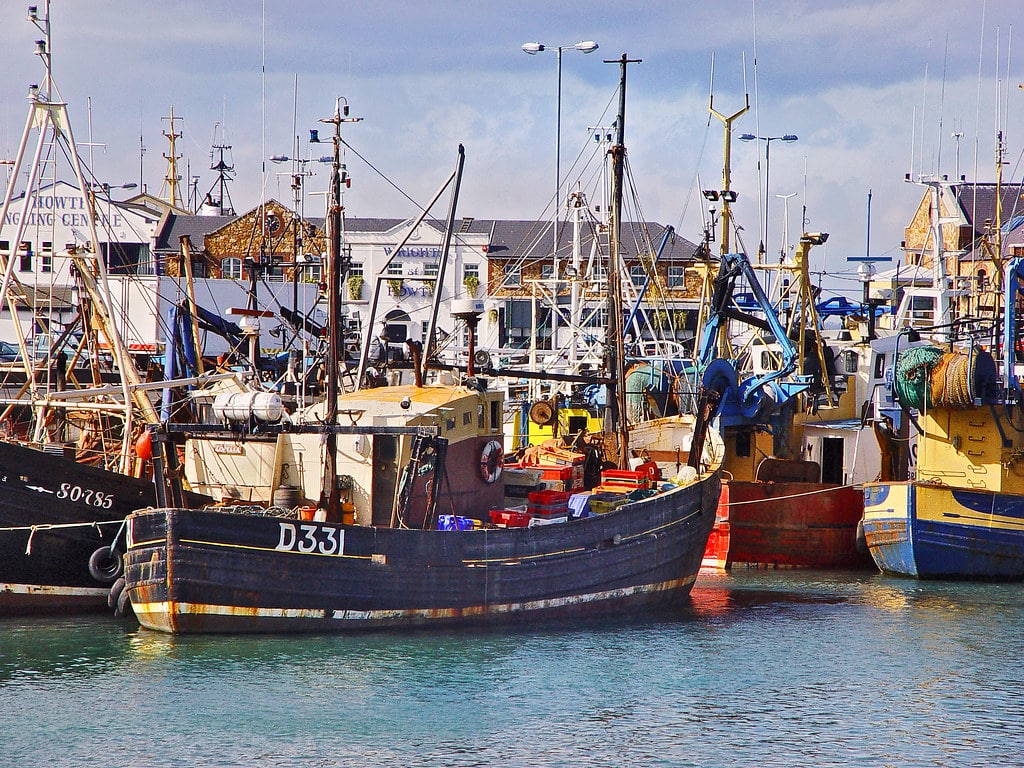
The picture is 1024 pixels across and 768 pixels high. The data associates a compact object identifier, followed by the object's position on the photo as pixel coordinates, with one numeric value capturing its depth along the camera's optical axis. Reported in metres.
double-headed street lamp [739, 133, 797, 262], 39.47
